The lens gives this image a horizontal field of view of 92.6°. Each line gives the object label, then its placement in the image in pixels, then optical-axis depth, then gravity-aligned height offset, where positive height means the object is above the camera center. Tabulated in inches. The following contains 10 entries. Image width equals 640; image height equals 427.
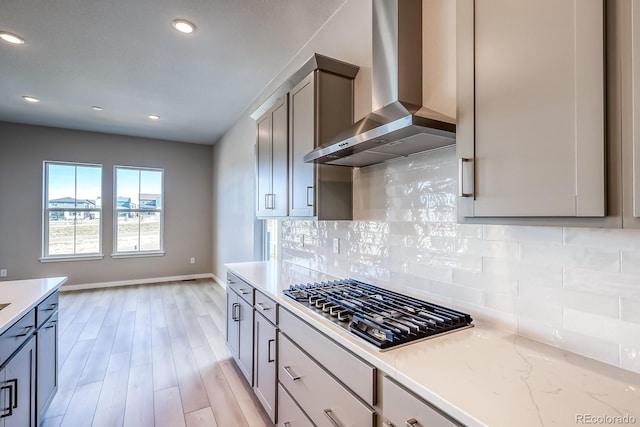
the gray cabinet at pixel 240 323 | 91.8 -35.4
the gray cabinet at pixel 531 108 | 32.1 +13.0
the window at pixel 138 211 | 235.3 +4.1
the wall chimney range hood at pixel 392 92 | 57.1 +27.1
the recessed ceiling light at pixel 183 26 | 97.3 +61.9
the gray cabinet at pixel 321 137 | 84.0 +22.1
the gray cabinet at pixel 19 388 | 56.2 -34.3
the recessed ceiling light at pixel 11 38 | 103.8 +61.9
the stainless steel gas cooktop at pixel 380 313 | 46.9 -17.6
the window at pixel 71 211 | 214.2 +3.9
